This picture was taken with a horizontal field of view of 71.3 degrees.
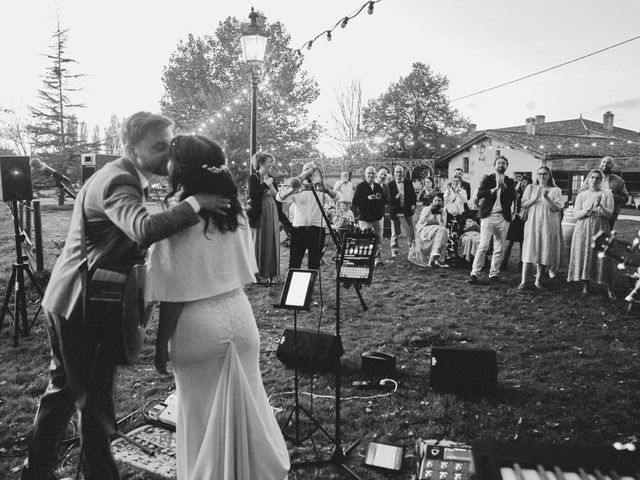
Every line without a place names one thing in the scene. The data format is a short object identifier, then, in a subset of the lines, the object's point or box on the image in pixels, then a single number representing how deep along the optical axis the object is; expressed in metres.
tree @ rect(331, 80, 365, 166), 38.31
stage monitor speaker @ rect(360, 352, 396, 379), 4.39
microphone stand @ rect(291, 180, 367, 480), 2.97
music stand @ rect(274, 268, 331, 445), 3.04
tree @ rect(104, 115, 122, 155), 66.88
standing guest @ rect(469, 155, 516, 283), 7.87
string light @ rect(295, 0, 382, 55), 7.05
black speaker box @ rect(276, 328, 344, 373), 4.42
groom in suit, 2.27
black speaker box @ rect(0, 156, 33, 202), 5.45
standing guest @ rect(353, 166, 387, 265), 9.49
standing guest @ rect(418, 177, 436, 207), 13.06
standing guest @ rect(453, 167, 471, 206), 10.74
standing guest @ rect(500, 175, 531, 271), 9.61
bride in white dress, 2.08
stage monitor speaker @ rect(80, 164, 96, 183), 6.14
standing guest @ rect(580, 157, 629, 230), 7.34
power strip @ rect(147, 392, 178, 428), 3.54
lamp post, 7.90
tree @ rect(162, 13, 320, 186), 28.56
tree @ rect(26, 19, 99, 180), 34.81
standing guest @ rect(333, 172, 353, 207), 12.77
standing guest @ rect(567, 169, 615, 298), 7.28
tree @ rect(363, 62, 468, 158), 48.91
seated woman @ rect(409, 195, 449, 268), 9.92
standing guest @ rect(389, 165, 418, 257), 10.70
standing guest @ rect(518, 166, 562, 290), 7.86
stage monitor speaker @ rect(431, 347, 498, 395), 4.09
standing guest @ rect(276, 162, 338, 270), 7.55
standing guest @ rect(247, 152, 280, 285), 7.45
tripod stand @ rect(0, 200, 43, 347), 5.12
